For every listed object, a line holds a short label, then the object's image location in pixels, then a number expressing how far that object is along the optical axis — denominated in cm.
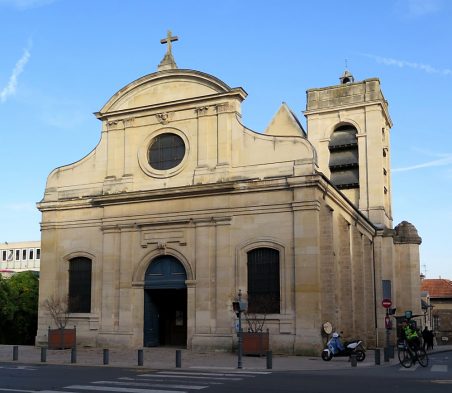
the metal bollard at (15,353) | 2422
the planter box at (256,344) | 2609
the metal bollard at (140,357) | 2133
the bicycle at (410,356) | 2155
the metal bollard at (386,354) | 2347
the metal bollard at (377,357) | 2258
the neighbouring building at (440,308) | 6806
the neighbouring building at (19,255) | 10250
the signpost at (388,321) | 2448
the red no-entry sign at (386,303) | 2584
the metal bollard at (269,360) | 2042
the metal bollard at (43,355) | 2358
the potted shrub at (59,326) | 3067
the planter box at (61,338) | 3064
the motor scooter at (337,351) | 2408
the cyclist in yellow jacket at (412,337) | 2169
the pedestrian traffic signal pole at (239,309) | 2154
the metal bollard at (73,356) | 2272
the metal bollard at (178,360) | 2082
